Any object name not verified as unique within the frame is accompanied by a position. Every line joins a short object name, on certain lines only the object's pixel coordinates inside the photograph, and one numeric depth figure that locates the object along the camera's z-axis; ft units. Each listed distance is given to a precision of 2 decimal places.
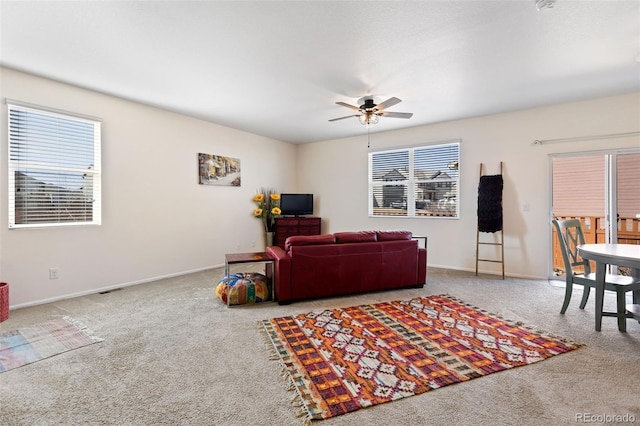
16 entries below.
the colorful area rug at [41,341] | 7.09
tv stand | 20.13
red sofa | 11.02
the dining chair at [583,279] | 8.51
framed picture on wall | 16.84
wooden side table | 10.85
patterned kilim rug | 5.86
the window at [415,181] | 17.49
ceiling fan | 12.53
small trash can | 9.33
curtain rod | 12.95
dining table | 7.84
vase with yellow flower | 20.22
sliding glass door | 12.98
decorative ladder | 15.31
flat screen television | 21.21
